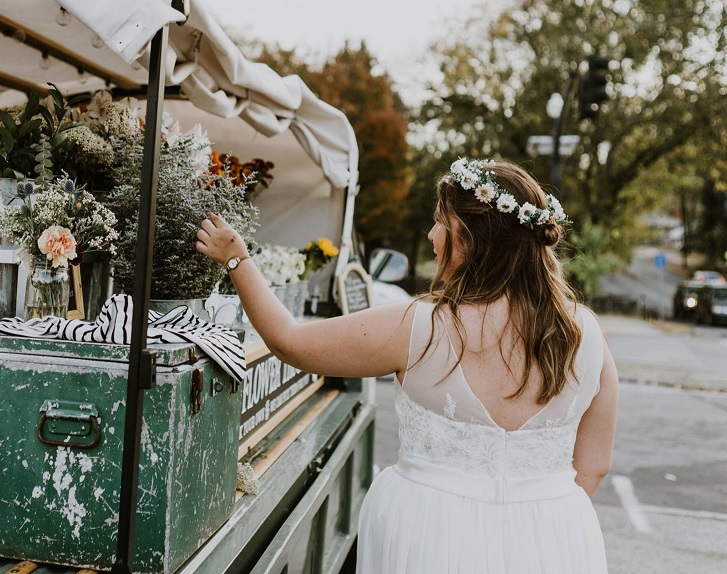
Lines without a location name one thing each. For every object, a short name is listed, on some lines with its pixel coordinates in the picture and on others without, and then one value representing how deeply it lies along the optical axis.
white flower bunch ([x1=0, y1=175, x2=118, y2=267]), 1.82
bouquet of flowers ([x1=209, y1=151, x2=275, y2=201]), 3.59
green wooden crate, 1.58
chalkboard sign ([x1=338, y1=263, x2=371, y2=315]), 4.48
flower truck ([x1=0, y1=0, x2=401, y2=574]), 1.50
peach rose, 1.80
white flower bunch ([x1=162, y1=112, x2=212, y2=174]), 2.34
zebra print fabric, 1.64
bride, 1.77
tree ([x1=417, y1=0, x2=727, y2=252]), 24.61
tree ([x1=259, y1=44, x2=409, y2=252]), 23.55
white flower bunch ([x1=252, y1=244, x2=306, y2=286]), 3.54
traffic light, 11.55
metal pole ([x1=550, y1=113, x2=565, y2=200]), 14.28
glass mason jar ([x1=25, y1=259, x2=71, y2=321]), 1.88
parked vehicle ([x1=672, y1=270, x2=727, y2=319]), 29.34
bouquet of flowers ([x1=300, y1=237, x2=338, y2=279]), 4.29
